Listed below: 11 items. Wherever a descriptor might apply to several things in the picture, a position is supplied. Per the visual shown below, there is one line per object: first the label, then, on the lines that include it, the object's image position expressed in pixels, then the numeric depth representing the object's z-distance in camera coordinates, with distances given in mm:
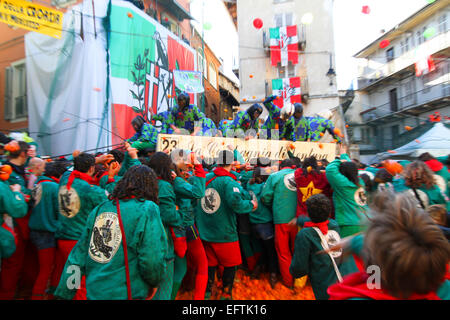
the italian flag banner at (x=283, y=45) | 16281
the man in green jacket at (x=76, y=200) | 2836
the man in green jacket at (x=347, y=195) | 2938
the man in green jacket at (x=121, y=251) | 1686
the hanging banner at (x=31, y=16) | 5295
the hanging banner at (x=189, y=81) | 9578
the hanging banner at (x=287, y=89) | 16156
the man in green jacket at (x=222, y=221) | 3221
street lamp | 16298
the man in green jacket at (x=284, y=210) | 3695
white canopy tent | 8805
